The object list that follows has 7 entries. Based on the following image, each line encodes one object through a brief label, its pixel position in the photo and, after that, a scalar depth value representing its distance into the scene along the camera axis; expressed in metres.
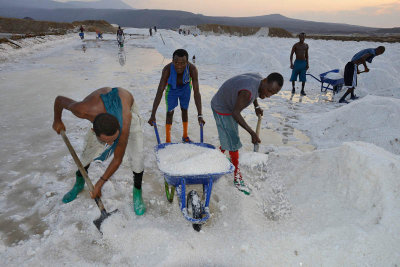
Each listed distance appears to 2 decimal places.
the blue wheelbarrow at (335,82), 7.42
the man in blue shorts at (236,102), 2.51
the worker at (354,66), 6.36
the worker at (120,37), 17.09
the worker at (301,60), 7.38
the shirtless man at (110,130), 1.85
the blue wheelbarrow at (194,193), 2.13
